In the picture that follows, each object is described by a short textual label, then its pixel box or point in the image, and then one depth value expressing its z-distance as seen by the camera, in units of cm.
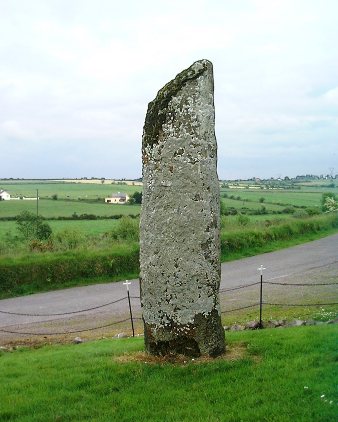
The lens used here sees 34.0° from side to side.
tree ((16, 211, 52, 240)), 3759
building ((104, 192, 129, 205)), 6998
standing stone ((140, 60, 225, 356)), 901
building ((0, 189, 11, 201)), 7850
